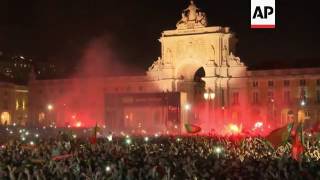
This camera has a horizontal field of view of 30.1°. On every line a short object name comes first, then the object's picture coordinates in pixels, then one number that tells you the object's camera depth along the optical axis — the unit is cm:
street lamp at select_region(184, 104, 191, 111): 8144
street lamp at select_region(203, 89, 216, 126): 8006
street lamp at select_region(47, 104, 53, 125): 9356
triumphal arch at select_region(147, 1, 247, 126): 8169
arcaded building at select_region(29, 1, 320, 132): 7800
